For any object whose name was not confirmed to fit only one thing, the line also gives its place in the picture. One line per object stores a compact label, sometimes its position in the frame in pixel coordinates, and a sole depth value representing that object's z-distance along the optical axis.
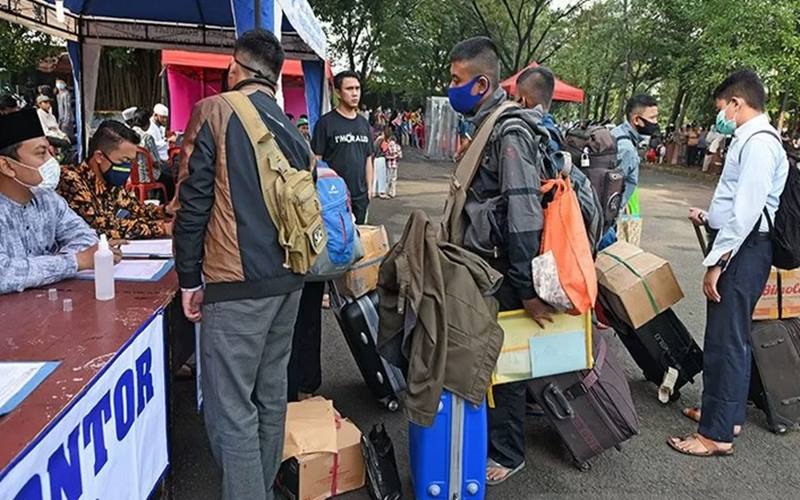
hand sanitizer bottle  2.47
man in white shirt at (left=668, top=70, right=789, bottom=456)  3.00
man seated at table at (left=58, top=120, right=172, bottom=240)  3.59
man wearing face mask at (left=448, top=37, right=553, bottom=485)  2.71
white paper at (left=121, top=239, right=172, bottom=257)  3.26
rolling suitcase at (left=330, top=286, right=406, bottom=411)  3.51
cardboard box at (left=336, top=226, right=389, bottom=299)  3.47
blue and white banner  1.48
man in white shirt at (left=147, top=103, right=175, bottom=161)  8.34
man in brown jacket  2.16
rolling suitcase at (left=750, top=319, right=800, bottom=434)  3.57
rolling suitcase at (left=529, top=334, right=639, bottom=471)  3.09
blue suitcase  2.65
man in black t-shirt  5.13
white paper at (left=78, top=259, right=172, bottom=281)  2.81
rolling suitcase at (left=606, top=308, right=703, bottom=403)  3.92
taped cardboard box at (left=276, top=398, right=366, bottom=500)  2.73
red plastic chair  4.60
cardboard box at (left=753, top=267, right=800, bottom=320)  3.57
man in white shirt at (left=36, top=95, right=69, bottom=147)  9.75
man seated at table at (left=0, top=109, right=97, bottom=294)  2.48
